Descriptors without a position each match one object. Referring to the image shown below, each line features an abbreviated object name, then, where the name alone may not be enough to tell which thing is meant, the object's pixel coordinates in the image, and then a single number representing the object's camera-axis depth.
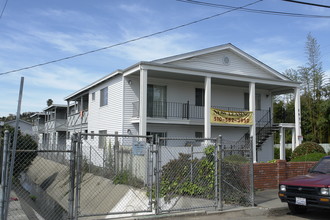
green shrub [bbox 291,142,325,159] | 17.91
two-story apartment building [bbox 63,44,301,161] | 18.31
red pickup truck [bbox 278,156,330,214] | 7.47
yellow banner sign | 18.60
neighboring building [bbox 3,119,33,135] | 55.00
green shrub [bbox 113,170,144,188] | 11.29
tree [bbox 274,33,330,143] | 33.31
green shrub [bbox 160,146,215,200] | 9.88
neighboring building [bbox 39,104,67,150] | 33.66
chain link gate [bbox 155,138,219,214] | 9.60
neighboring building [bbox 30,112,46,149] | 41.41
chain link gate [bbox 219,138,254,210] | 9.09
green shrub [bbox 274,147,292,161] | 28.95
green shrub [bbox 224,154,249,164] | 10.78
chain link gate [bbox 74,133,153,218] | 11.12
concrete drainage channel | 12.24
